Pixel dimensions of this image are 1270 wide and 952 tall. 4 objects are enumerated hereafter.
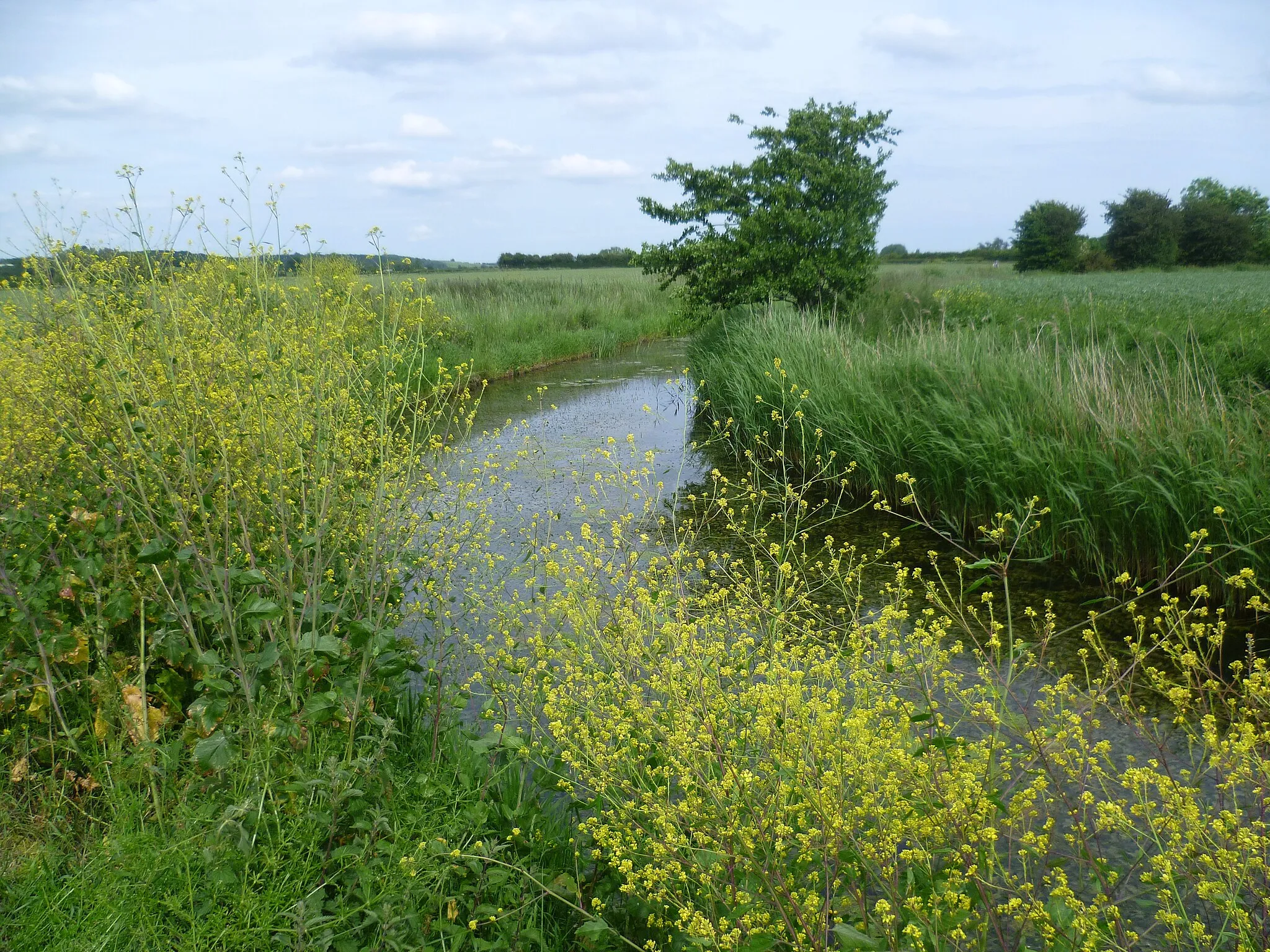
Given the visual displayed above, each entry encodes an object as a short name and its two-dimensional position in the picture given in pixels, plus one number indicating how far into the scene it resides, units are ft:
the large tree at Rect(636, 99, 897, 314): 53.16
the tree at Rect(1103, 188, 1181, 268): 141.59
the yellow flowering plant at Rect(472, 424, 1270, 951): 6.55
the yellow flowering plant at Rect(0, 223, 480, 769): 9.72
